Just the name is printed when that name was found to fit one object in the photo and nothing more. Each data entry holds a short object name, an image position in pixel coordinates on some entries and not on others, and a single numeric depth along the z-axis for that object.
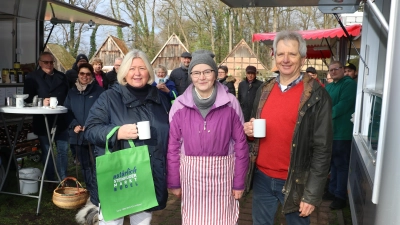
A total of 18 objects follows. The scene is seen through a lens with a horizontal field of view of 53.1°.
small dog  3.87
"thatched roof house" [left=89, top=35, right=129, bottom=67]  37.34
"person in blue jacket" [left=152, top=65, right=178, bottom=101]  7.93
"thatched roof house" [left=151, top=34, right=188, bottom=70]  35.09
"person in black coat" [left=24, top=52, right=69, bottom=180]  5.27
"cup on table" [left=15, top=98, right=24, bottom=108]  4.48
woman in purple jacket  2.59
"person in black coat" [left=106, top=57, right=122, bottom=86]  7.74
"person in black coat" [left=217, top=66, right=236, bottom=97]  10.06
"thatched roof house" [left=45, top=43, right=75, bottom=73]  24.84
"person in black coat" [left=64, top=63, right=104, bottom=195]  4.85
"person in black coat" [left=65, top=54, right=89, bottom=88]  6.57
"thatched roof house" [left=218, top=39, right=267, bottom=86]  30.27
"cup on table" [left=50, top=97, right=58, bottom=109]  4.49
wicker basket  4.09
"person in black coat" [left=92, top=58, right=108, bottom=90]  7.36
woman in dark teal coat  2.64
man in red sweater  2.41
